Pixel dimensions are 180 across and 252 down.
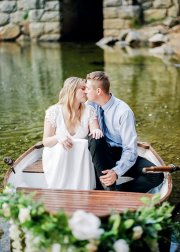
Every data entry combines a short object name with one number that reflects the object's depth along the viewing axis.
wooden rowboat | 3.71
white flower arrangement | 3.04
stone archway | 23.66
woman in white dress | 4.75
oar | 4.31
